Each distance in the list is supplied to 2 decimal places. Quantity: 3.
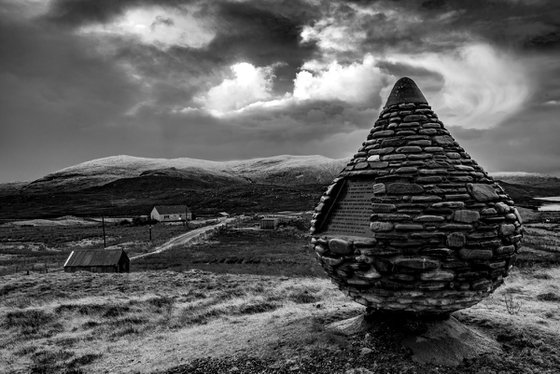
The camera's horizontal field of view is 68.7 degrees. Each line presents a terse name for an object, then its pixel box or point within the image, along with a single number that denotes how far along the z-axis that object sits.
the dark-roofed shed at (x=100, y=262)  25.76
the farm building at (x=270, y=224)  60.58
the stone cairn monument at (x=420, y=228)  7.10
